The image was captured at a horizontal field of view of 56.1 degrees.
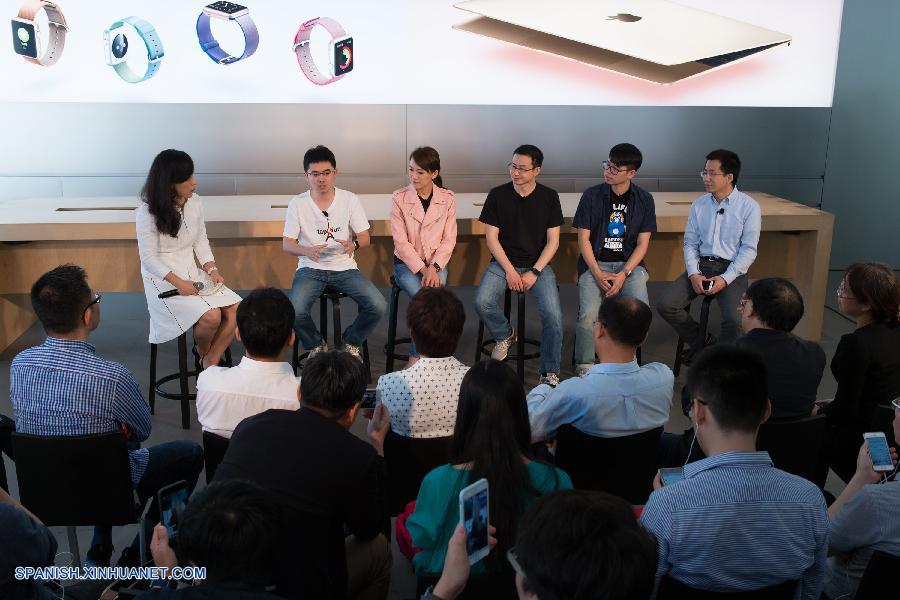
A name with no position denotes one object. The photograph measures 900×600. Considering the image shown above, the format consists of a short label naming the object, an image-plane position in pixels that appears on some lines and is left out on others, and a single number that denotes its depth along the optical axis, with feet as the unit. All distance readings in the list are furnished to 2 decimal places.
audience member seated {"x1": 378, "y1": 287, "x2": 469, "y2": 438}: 8.12
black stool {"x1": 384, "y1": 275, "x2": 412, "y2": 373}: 14.09
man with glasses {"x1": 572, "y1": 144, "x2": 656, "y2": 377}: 14.24
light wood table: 14.29
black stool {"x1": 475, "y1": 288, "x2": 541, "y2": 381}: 13.67
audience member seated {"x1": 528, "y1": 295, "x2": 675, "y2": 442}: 7.88
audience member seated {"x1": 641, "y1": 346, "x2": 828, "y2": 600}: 5.35
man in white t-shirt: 13.58
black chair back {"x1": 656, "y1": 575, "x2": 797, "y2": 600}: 5.19
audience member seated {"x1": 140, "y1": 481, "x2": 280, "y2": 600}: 4.39
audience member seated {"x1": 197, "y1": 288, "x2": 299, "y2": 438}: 7.89
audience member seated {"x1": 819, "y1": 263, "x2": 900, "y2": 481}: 8.88
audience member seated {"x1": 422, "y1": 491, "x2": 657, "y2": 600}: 3.92
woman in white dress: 12.35
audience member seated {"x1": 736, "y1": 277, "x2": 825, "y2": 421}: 8.64
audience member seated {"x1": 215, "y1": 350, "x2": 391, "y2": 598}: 5.95
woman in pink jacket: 13.96
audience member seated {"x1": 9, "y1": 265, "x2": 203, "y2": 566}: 7.73
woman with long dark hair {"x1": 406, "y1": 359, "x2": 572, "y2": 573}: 5.88
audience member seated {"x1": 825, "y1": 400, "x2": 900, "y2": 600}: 5.98
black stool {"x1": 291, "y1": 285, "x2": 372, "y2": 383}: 13.57
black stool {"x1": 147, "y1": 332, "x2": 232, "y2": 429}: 12.48
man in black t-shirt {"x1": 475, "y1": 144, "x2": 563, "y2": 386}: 13.94
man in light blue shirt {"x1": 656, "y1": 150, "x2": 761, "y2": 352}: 14.20
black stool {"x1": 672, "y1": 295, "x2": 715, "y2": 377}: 13.95
